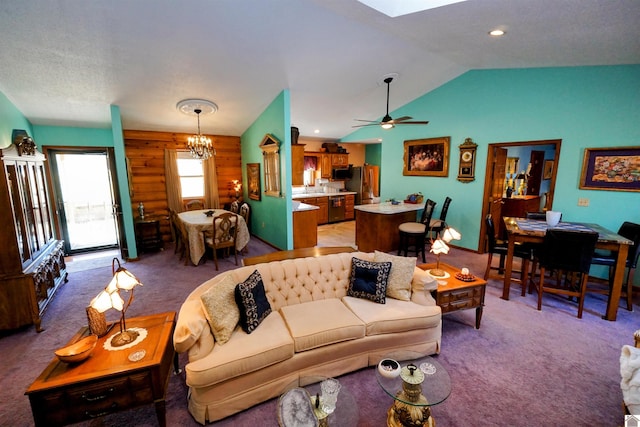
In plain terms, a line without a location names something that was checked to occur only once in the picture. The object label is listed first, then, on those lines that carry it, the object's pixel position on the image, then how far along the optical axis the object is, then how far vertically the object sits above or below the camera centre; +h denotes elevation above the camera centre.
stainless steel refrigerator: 8.48 -0.29
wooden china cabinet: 2.79 -0.80
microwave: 8.51 +0.03
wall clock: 5.26 +0.26
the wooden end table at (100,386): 1.53 -1.25
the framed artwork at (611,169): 3.66 +0.07
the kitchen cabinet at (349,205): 8.55 -0.99
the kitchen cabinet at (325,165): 8.33 +0.28
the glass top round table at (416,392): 1.62 -1.34
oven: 8.21 -1.04
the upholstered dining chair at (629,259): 3.21 -1.01
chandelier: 4.81 +1.18
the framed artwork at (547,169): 7.18 +0.13
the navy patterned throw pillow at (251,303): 2.17 -1.07
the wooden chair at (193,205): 6.40 -0.73
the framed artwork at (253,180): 6.21 -0.14
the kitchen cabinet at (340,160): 8.49 +0.44
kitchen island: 5.20 -0.99
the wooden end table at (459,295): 2.67 -1.21
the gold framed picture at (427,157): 5.70 +0.38
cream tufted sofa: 1.86 -1.25
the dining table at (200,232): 4.62 -1.03
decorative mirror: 5.14 +0.20
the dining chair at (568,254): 2.97 -0.91
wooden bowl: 1.63 -1.10
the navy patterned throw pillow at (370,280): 2.62 -1.05
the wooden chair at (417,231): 4.79 -1.00
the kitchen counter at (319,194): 7.67 -0.60
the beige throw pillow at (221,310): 2.03 -1.05
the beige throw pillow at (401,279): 2.65 -1.03
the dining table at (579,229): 2.99 -0.77
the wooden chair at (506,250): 3.68 -1.07
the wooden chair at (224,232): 4.68 -1.03
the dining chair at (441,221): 5.20 -0.93
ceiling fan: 4.66 +0.91
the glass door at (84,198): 5.32 -0.50
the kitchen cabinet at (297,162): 5.45 +0.23
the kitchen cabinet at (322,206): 7.89 -0.95
